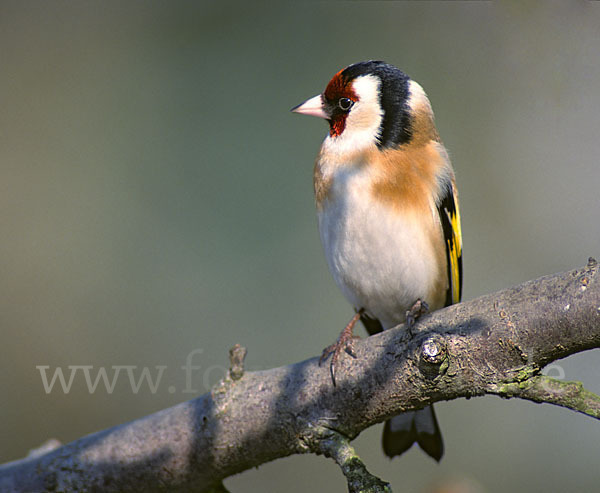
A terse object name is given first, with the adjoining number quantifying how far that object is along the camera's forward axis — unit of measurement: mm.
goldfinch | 6699
